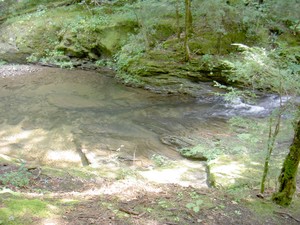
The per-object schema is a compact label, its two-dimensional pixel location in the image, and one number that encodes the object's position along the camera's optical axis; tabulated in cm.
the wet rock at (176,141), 828
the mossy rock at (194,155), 767
